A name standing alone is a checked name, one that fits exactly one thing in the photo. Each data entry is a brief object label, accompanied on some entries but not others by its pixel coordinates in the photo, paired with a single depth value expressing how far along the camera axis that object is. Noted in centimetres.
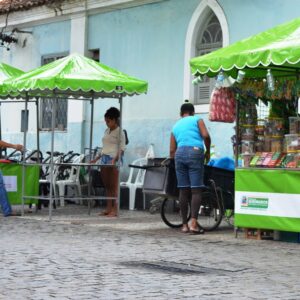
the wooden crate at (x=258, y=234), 1223
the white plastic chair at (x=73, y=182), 1841
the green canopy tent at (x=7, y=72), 1699
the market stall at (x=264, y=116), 1153
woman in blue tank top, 1262
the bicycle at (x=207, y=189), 1302
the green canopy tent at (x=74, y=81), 1442
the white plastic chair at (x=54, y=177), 1774
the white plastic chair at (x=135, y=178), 1786
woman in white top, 1551
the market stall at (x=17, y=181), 1620
